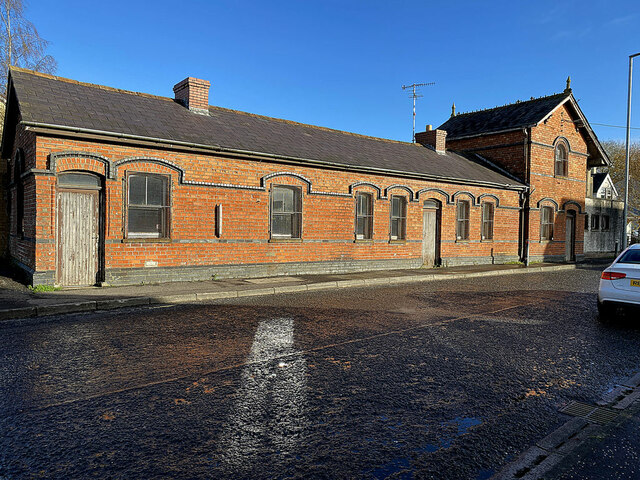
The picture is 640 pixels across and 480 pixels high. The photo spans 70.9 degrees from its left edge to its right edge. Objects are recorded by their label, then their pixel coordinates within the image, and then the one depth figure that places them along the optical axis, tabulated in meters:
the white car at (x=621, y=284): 7.99
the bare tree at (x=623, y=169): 43.97
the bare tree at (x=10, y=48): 22.56
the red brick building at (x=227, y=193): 11.12
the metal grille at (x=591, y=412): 4.04
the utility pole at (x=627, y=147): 21.98
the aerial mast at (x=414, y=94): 33.87
